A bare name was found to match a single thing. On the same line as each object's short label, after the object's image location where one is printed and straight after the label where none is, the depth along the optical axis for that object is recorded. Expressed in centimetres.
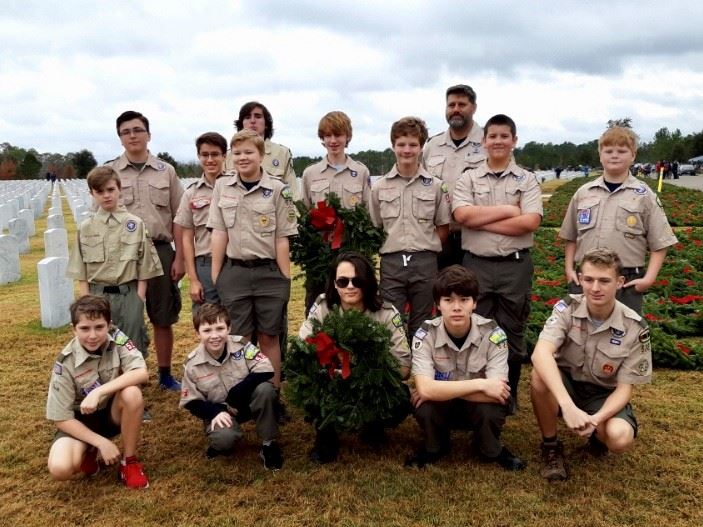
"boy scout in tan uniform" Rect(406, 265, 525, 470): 348
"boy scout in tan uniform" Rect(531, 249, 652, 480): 334
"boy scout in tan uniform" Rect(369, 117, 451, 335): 425
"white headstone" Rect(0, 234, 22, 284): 941
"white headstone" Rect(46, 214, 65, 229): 1167
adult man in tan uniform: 467
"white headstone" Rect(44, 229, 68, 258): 804
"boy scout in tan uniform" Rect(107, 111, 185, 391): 467
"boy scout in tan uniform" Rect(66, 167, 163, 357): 419
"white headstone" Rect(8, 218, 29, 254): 1228
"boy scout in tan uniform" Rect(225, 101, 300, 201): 484
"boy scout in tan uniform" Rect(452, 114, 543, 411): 407
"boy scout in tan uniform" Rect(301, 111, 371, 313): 452
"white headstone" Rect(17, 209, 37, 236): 1399
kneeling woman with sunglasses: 366
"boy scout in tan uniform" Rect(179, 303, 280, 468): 365
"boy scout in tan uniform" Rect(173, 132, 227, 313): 457
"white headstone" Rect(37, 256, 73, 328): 663
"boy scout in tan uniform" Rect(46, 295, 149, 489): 339
